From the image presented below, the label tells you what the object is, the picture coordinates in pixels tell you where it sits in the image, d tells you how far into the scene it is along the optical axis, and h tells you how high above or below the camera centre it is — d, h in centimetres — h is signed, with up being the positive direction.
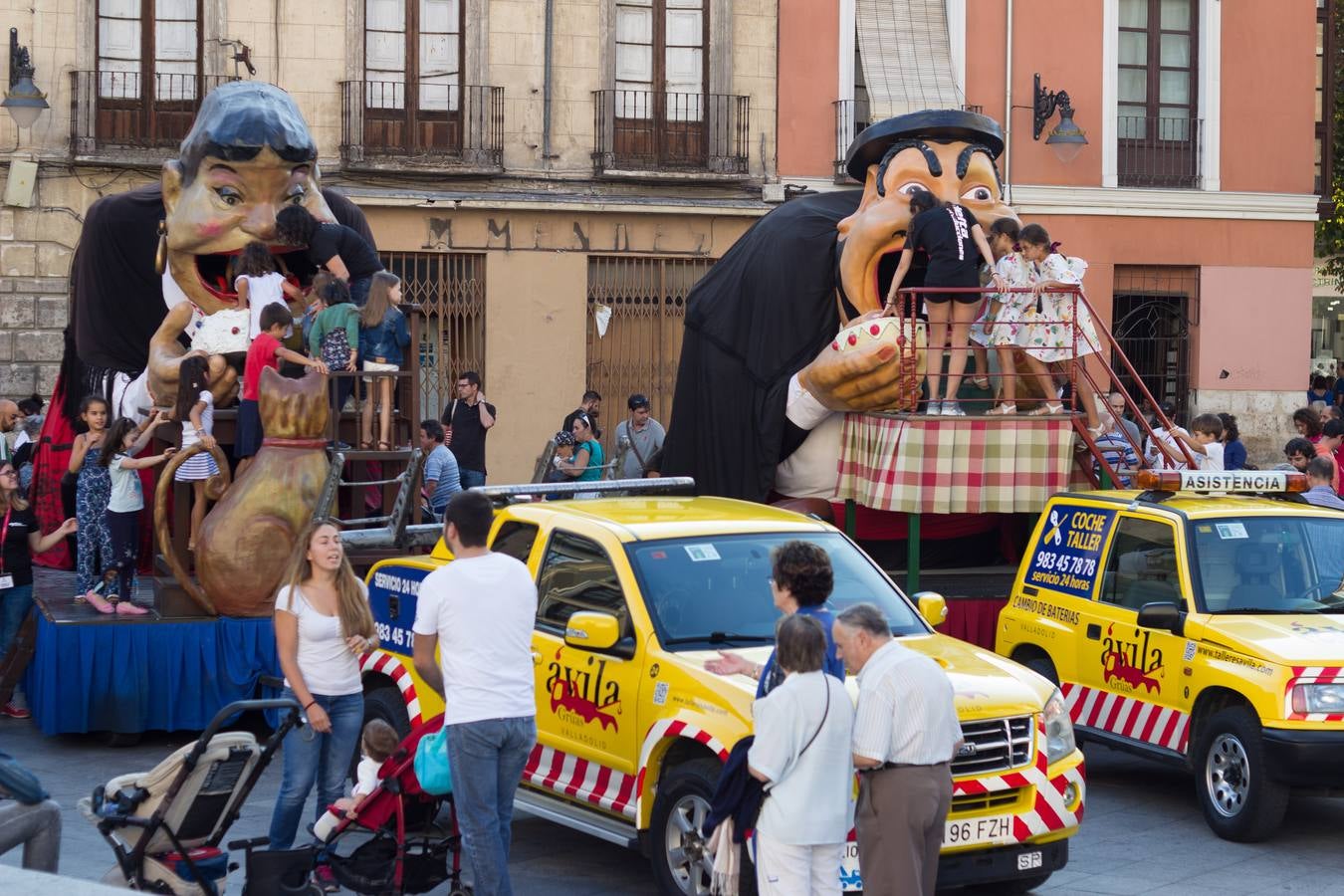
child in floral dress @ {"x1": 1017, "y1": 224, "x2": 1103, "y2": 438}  1290 +55
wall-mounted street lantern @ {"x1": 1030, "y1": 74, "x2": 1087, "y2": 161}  2445 +376
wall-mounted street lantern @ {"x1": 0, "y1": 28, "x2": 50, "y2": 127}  2064 +324
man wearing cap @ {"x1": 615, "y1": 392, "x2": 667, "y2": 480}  1723 -47
